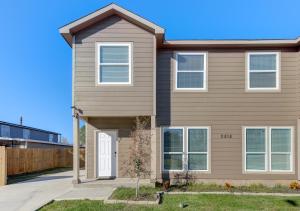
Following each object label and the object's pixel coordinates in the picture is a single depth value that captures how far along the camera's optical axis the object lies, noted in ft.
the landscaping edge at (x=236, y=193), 26.15
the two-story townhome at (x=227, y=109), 30.46
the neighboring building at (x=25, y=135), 62.80
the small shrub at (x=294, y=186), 28.66
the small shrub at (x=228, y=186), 28.50
